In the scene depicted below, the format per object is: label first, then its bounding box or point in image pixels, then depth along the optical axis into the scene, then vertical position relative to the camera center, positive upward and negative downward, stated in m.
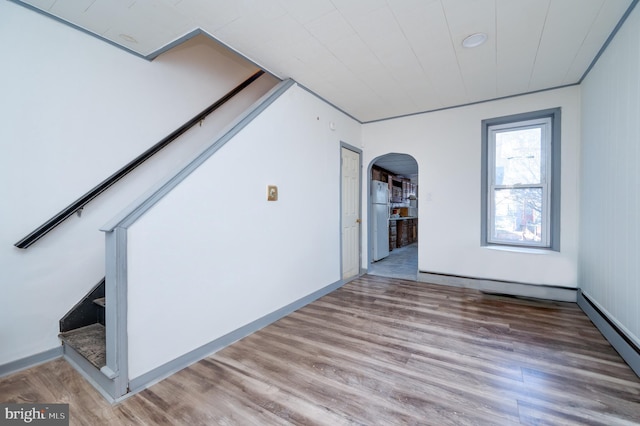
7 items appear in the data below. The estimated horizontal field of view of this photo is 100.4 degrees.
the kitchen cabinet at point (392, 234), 7.06 -0.62
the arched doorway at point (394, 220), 5.30 -0.26
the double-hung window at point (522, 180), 3.54 +0.43
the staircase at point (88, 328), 1.93 -1.01
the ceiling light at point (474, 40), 2.39 +1.57
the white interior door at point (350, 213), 4.24 -0.04
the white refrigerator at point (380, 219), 5.65 -0.18
